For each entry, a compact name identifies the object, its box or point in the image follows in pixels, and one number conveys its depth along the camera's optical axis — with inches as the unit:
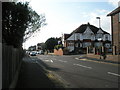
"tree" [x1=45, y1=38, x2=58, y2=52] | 2555.3
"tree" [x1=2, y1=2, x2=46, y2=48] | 306.3
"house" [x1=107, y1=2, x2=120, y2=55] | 739.7
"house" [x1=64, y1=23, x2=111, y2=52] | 1755.9
